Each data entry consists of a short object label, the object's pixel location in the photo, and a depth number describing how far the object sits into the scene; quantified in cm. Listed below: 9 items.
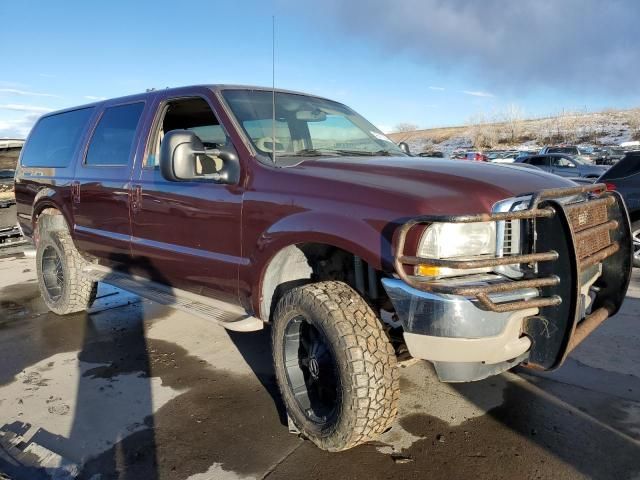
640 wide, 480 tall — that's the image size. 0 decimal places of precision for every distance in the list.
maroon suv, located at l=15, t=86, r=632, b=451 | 228
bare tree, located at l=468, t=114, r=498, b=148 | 5157
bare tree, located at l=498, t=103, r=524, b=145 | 5134
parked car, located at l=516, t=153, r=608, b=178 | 1820
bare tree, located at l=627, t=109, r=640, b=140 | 4231
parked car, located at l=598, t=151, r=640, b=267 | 677
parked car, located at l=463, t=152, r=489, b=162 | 2369
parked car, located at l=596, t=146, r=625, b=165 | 2316
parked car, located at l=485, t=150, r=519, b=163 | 3011
